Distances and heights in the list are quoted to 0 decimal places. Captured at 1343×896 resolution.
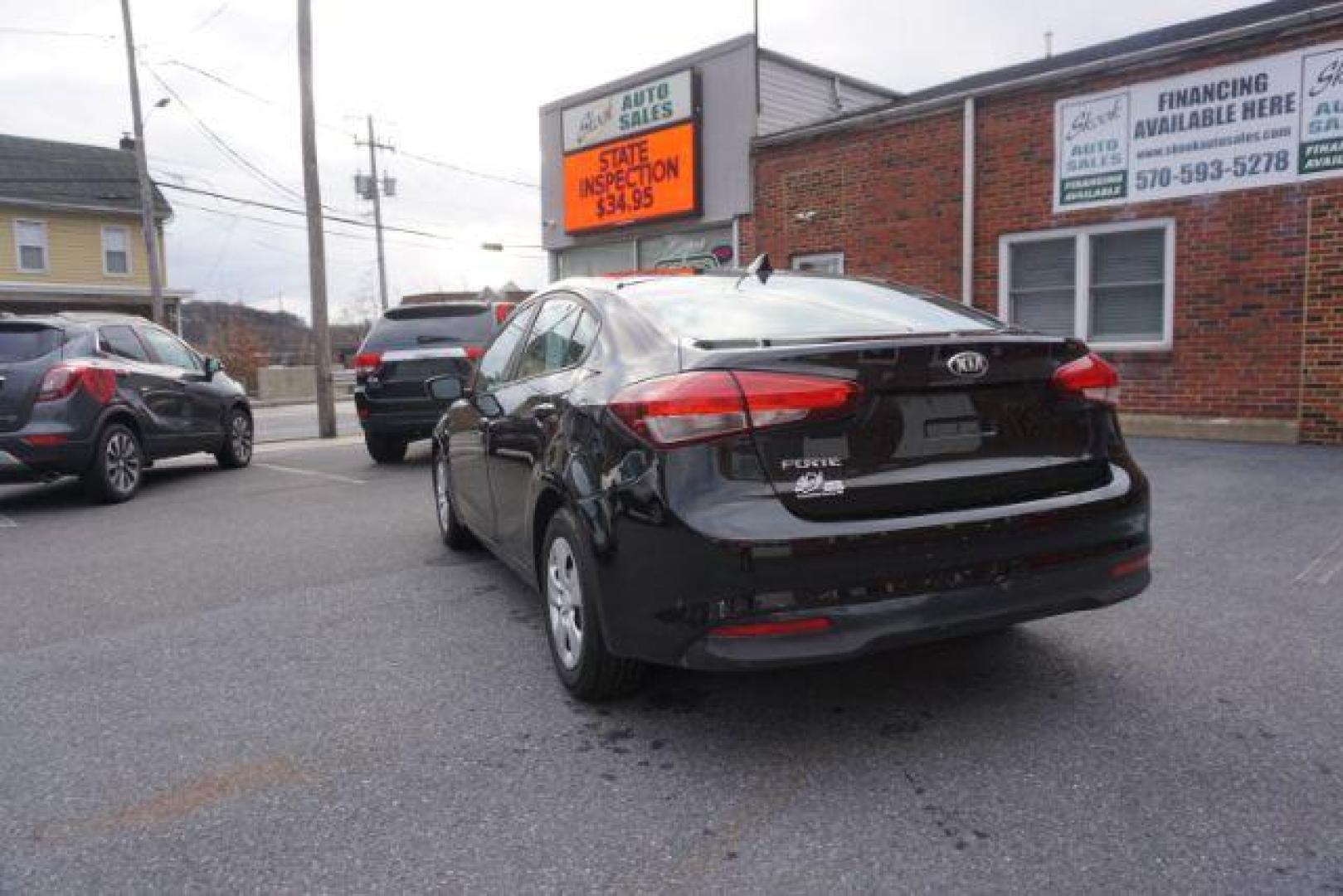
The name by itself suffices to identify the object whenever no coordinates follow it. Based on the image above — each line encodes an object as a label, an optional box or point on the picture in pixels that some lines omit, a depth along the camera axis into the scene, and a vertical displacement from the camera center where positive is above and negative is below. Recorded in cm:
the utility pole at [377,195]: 4150 +725
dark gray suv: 764 -30
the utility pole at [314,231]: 1478 +191
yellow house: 3014 +418
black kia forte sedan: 278 -42
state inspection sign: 1628 +295
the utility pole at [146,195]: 2325 +406
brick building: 950 +143
